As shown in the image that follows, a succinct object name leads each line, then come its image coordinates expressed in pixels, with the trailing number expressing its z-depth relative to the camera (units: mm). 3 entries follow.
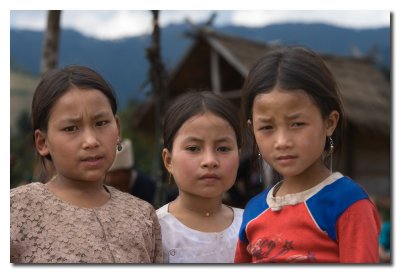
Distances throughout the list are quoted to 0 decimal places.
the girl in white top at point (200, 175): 2033
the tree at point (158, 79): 3775
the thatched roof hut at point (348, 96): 7527
